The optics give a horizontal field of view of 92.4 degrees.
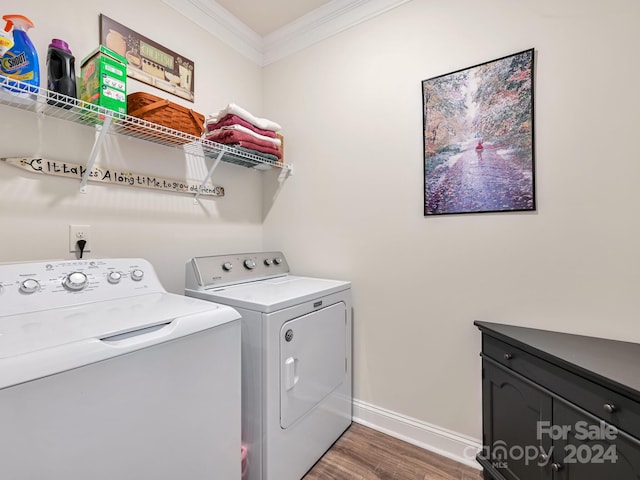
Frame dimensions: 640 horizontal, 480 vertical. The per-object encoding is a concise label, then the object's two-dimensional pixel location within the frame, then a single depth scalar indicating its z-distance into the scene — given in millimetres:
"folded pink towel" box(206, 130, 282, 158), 1737
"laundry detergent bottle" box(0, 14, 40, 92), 1075
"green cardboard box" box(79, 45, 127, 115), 1220
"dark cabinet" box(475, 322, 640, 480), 863
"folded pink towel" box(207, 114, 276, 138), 1764
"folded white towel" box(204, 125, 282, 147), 1746
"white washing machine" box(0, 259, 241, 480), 671
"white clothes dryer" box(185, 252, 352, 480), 1285
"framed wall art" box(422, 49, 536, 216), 1401
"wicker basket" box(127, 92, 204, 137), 1393
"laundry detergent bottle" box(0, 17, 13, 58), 1064
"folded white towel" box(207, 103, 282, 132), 1733
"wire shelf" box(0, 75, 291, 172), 1103
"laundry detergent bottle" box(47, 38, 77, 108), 1188
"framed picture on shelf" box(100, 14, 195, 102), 1486
